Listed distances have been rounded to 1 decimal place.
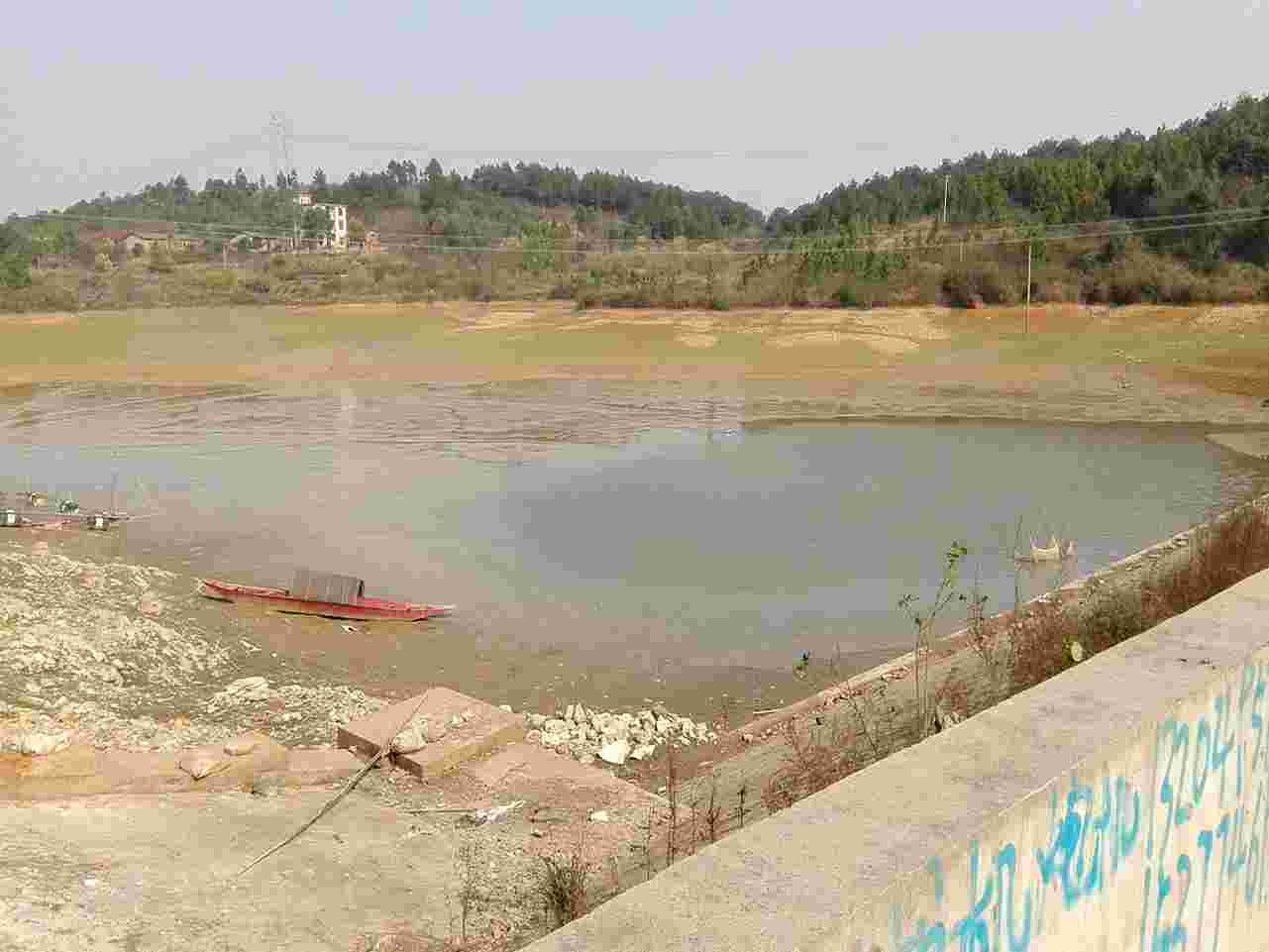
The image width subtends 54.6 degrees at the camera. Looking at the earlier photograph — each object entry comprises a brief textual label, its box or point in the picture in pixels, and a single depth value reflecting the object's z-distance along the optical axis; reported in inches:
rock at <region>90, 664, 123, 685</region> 385.1
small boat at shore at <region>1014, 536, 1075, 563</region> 578.2
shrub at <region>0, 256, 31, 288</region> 2293.3
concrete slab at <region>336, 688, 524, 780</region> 290.0
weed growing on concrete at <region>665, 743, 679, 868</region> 177.3
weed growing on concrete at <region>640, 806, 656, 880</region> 193.1
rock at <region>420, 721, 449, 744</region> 300.8
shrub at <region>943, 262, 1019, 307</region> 1750.7
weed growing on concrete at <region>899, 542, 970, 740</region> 248.2
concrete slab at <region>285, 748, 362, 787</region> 278.8
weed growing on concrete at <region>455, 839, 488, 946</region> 212.4
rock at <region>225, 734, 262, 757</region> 281.5
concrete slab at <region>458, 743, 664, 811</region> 275.7
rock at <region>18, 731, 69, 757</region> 275.3
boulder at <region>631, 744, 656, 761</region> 335.6
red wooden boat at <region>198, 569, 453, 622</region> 494.6
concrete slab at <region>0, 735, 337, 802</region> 262.2
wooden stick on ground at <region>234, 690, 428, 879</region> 235.8
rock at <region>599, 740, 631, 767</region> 328.8
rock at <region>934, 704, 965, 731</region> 208.9
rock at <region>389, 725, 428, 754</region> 292.4
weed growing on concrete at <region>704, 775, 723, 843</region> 177.5
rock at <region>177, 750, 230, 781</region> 272.1
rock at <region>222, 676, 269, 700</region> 375.9
